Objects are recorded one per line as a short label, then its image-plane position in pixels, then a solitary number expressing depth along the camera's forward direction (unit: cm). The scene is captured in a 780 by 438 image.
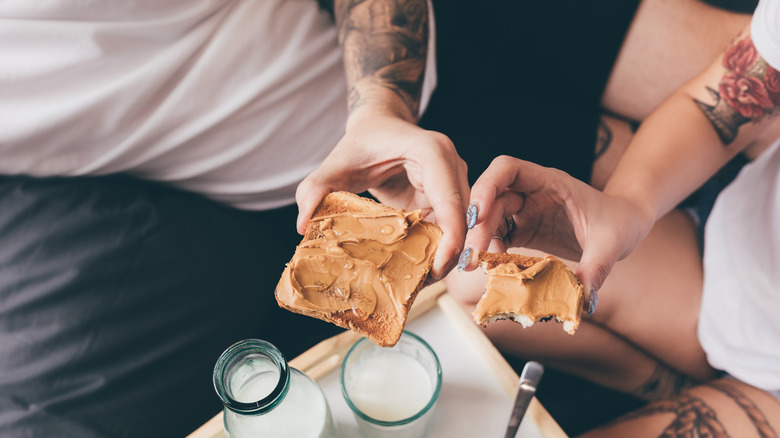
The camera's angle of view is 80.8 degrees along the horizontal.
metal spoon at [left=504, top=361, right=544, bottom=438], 53
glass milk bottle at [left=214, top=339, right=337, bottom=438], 43
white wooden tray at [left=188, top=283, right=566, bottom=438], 58
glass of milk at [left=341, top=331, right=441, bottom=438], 53
